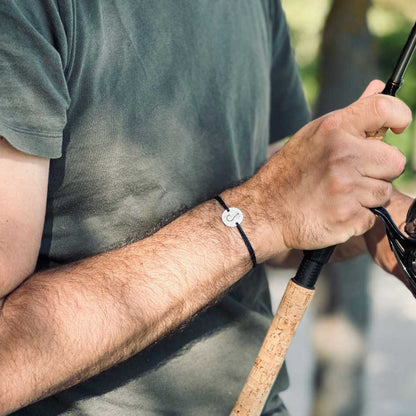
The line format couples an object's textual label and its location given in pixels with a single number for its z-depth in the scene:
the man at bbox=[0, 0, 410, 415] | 0.81
